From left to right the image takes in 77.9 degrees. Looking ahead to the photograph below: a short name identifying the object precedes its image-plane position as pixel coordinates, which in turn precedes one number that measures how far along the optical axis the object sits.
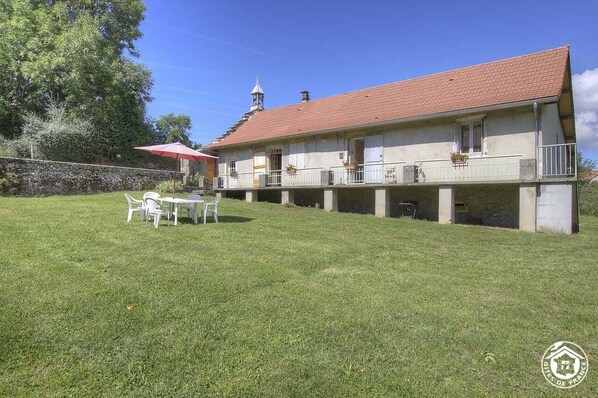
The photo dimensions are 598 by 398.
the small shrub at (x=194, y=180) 21.42
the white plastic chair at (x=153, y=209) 8.50
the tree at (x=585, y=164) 31.17
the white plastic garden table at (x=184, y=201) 9.05
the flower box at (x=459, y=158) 12.86
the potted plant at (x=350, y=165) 15.88
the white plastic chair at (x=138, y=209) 8.85
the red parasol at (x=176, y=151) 9.78
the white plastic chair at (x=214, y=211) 9.69
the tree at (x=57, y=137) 18.56
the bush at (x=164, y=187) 18.11
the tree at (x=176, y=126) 49.16
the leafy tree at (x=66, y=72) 20.59
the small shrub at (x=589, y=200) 21.92
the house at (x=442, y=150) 11.64
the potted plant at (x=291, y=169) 18.08
